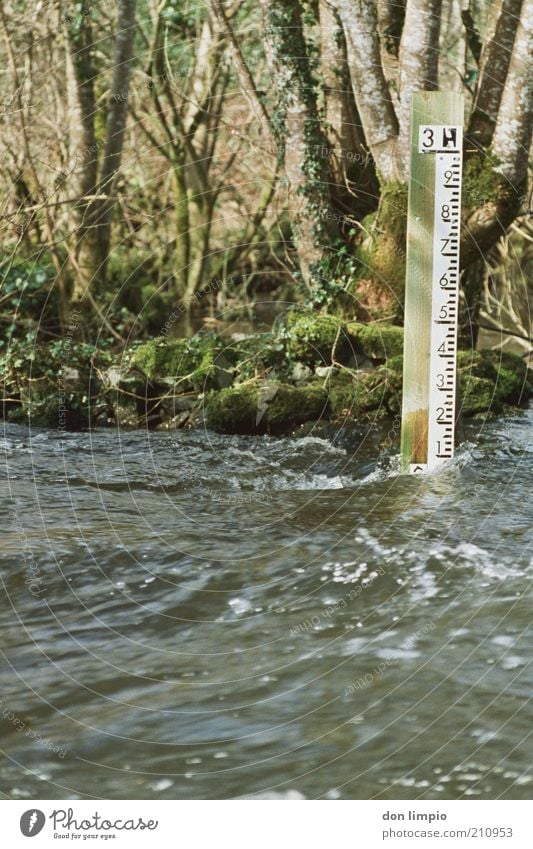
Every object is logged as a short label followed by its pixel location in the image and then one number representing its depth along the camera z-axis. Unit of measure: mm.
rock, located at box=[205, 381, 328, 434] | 9320
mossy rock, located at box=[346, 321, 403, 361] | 9938
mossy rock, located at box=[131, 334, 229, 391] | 10039
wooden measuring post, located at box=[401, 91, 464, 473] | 7441
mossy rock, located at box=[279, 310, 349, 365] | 10000
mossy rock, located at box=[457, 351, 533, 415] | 9906
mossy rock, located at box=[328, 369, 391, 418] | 9445
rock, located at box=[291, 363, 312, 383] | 9961
